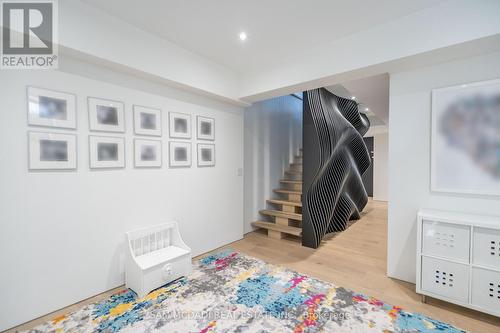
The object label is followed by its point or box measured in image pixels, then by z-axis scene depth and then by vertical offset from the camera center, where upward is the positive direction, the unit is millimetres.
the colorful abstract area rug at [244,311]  1683 -1281
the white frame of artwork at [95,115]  2059 +498
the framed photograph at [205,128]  3014 +523
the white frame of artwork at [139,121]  2383 +497
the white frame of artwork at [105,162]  2070 +110
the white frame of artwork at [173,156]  2709 +127
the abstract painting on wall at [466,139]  1878 +233
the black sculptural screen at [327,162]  3375 +39
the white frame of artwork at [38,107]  1755 +488
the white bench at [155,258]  2102 -1004
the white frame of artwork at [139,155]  2391 +103
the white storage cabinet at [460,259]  1723 -817
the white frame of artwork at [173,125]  2695 +507
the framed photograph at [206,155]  3051 +138
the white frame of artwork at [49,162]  1755 +102
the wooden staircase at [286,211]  3797 -913
